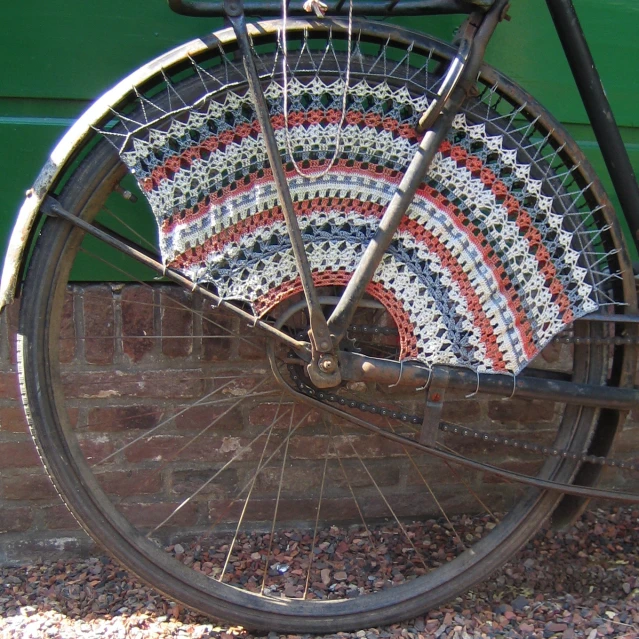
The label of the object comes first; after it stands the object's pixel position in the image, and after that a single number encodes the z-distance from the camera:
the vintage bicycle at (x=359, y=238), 1.56
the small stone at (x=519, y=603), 1.90
